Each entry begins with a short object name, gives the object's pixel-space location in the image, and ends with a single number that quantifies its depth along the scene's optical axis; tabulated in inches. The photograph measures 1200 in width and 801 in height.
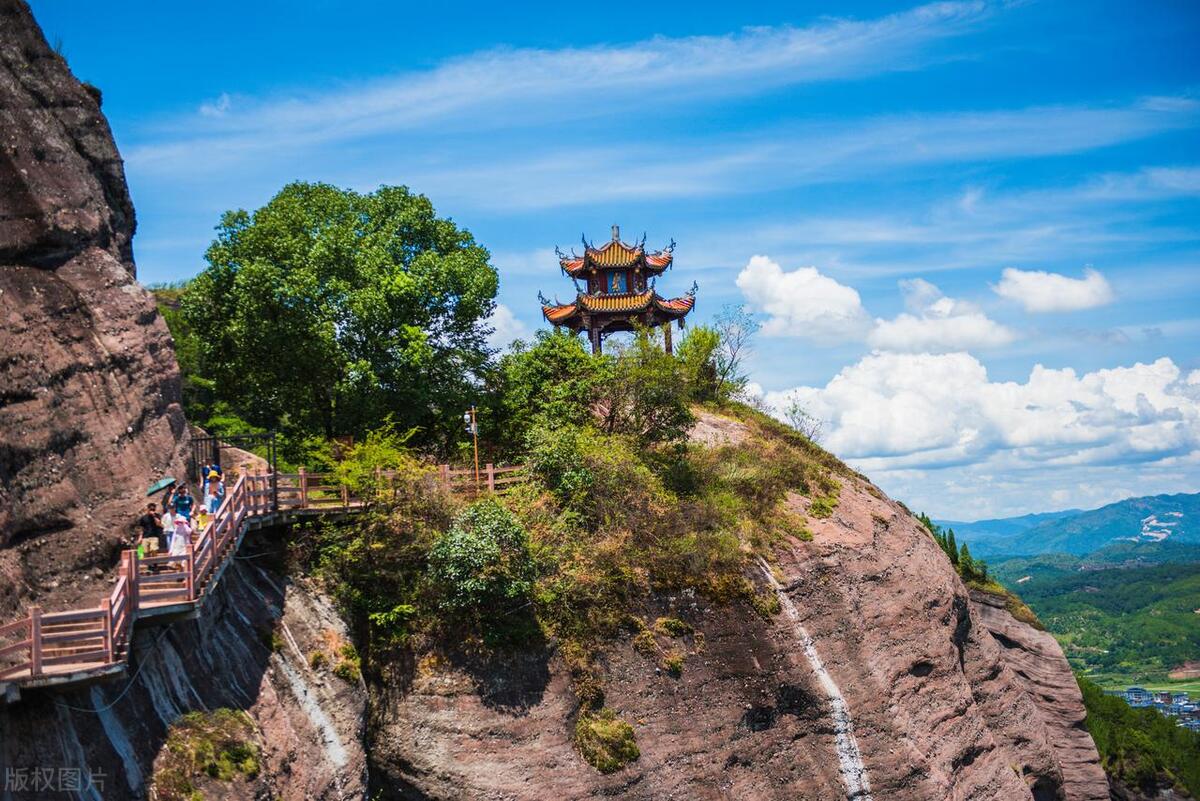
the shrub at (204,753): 804.0
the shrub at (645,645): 1184.2
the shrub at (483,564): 1112.2
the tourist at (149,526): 866.1
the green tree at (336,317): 1314.0
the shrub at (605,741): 1115.9
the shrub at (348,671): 1053.8
